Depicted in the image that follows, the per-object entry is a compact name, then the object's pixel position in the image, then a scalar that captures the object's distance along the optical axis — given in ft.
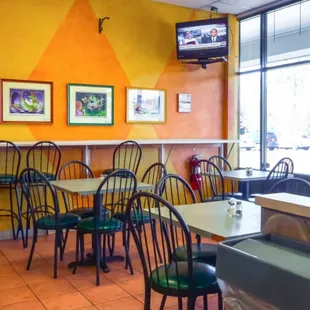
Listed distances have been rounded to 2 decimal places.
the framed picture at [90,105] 18.65
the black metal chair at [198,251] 9.10
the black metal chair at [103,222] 12.26
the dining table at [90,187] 12.56
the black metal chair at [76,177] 18.25
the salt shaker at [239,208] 8.91
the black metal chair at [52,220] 12.50
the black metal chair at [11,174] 16.52
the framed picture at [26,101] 17.16
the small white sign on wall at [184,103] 21.65
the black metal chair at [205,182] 20.99
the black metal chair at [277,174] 17.40
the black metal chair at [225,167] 21.29
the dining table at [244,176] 17.42
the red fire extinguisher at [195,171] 21.67
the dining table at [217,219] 7.50
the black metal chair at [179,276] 7.33
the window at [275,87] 19.67
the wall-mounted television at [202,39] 20.07
